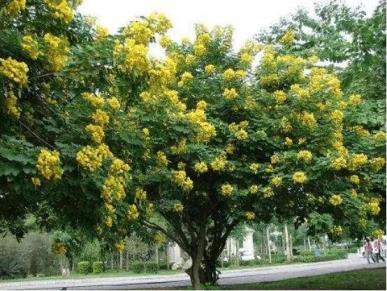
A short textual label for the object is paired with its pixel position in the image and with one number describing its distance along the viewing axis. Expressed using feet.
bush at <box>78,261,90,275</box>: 125.14
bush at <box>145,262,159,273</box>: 115.91
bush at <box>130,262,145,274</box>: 116.37
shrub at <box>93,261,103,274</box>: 123.03
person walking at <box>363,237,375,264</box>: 90.65
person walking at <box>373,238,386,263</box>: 90.21
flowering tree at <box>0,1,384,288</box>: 17.49
